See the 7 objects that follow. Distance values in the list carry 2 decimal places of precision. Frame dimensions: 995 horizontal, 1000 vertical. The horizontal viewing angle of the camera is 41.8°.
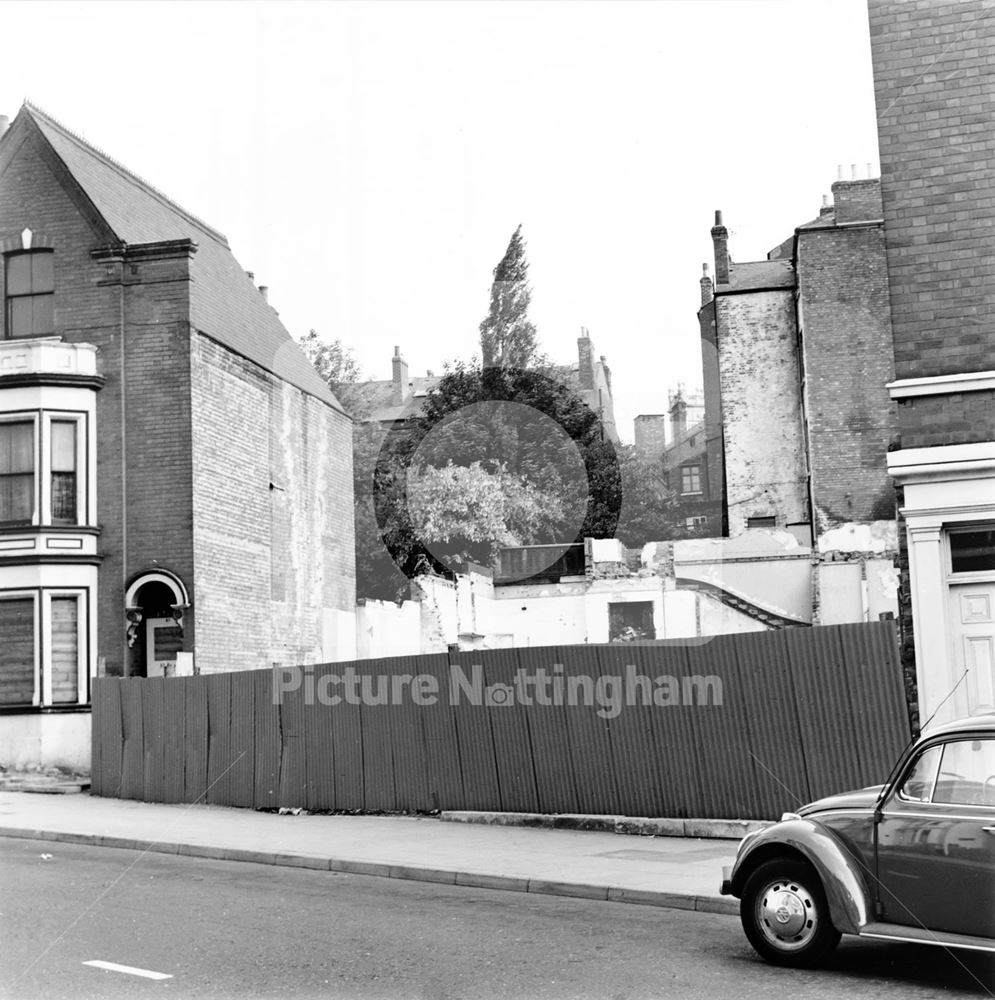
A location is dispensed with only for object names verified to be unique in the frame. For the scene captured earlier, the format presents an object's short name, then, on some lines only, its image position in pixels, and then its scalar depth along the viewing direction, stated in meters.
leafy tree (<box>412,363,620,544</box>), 52.72
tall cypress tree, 56.41
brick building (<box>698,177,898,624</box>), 36.84
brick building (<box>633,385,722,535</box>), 61.34
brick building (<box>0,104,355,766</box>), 23.73
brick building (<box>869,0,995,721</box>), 12.84
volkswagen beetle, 7.09
